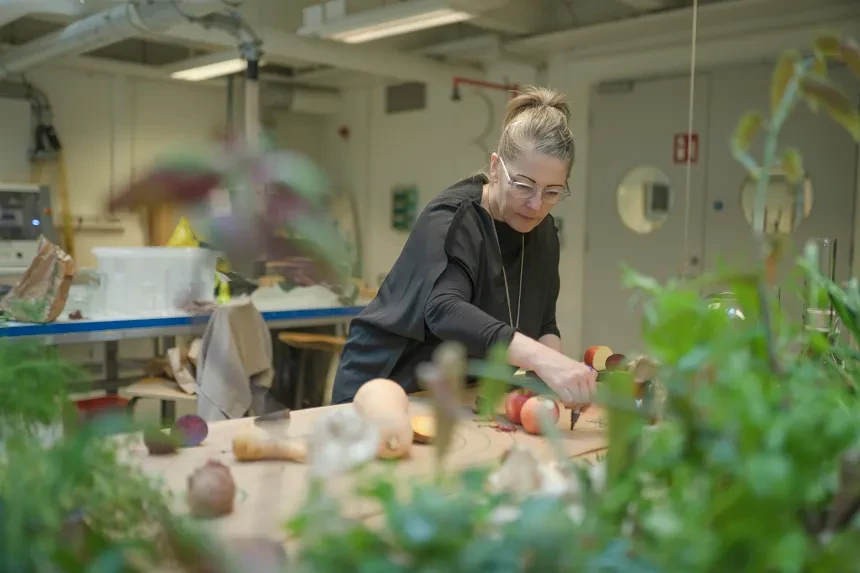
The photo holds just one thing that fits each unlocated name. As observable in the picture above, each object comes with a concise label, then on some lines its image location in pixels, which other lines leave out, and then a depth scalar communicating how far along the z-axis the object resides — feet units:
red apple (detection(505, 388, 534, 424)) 4.46
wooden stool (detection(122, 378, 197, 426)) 10.16
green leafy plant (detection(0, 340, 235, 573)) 1.56
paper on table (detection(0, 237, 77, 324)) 9.59
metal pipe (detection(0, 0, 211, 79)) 12.39
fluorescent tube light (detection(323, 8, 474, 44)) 12.94
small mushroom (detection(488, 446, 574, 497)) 1.86
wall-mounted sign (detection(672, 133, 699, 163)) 14.57
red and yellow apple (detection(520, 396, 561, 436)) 4.19
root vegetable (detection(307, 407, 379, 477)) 1.78
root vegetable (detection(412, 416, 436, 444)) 3.84
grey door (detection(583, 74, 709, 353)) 14.65
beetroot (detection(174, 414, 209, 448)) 3.55
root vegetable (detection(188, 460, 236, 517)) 2.37
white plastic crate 9.56
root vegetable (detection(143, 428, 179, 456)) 2.41
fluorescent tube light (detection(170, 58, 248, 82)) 17.11
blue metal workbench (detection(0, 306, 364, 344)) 9.50
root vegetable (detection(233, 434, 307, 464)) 3.35
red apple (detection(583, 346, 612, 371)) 5.16
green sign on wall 20.33
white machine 13.16
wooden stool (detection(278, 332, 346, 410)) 11.18
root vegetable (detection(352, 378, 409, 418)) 3.80
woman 5.01
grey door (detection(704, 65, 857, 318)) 12.71
